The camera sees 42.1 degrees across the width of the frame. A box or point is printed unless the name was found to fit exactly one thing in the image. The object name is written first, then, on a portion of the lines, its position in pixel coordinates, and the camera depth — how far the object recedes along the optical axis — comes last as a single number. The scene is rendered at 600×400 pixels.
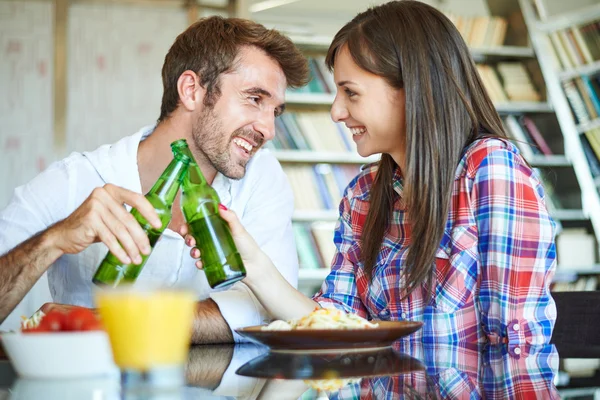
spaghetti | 1.07
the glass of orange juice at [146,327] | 0.70
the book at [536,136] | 3.96
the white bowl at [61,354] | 0.80
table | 0.73
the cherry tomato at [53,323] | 0.84
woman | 1.42
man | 1.51
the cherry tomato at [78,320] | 0.84
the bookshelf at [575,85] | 3.87
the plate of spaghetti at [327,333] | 1.02
